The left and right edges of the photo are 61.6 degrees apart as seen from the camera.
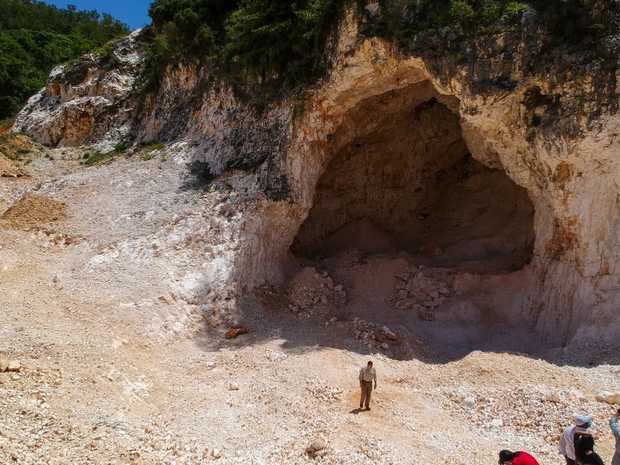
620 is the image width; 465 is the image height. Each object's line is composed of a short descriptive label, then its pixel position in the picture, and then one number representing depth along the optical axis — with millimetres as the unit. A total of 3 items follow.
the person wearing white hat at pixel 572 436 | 6434
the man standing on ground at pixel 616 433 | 6461
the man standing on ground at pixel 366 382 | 9539
